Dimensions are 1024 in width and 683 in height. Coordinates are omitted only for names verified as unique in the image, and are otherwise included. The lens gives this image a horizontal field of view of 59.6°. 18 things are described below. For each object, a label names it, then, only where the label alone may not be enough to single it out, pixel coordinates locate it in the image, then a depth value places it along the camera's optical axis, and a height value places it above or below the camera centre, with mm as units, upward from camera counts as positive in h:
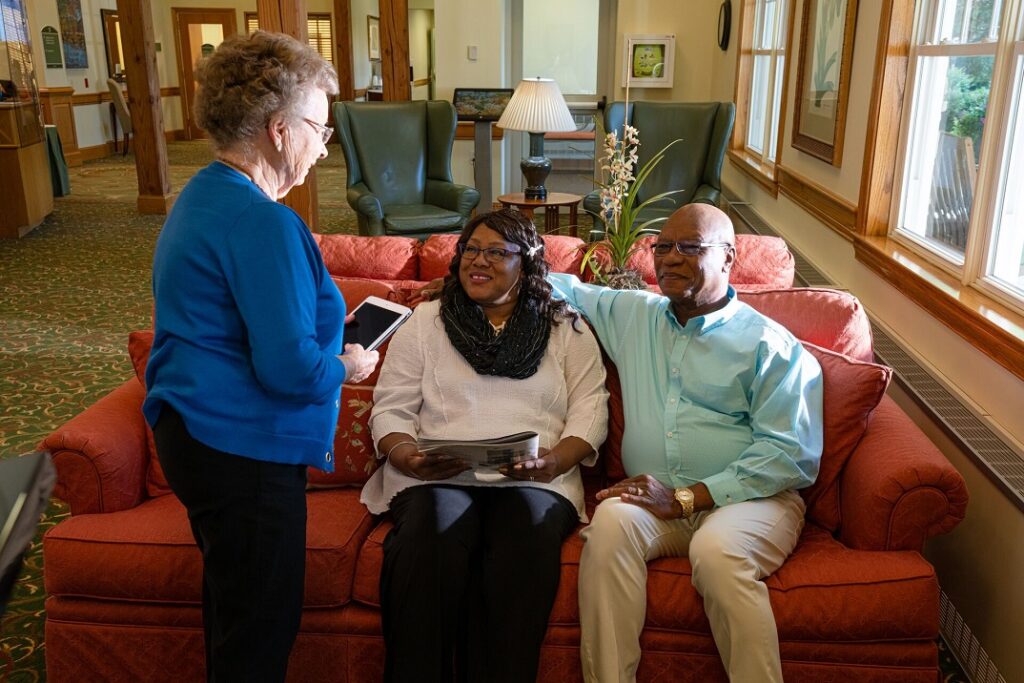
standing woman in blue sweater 1421 -425
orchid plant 2775 -467
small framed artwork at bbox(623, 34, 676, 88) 7719 +150
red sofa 1894 -1038
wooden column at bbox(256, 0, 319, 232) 5082 +340
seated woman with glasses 1887 -857
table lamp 5309 -184
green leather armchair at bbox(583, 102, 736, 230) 5863 -398
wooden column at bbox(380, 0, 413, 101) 7305 +227
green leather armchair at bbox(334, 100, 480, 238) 5844 -523
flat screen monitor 7008 -198
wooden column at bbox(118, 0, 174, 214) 8047 -236
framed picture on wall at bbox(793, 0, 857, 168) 3805 +5
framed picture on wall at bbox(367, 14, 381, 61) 17078 +741
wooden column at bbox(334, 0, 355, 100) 14398 +452
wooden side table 5535 -754
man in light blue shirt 1867 -839
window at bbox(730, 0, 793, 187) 5773 -37
